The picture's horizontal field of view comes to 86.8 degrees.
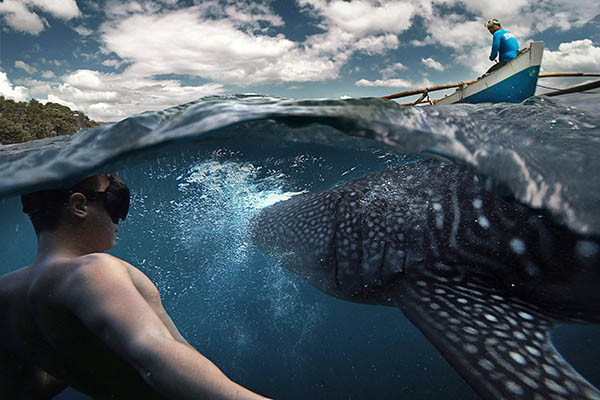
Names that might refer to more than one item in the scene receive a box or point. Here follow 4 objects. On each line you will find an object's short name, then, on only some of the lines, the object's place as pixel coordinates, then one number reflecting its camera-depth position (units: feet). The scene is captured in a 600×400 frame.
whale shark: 5.89
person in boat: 30.94
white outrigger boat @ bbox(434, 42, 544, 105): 28.43
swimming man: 3.98
